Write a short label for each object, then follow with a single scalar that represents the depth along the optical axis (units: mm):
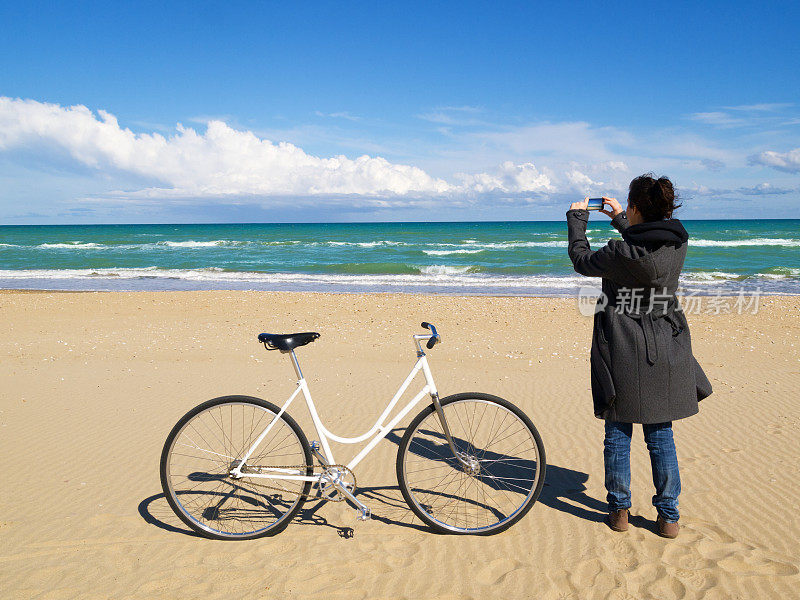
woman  3035
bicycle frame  3293
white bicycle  3309
